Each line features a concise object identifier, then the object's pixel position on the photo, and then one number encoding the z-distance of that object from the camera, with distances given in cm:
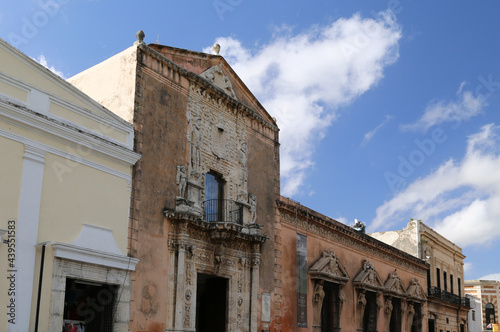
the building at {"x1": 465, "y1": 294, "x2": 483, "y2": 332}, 4175
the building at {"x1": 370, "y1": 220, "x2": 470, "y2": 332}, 3306
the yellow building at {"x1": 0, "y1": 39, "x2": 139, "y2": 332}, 1130
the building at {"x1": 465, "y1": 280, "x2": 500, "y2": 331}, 4978
